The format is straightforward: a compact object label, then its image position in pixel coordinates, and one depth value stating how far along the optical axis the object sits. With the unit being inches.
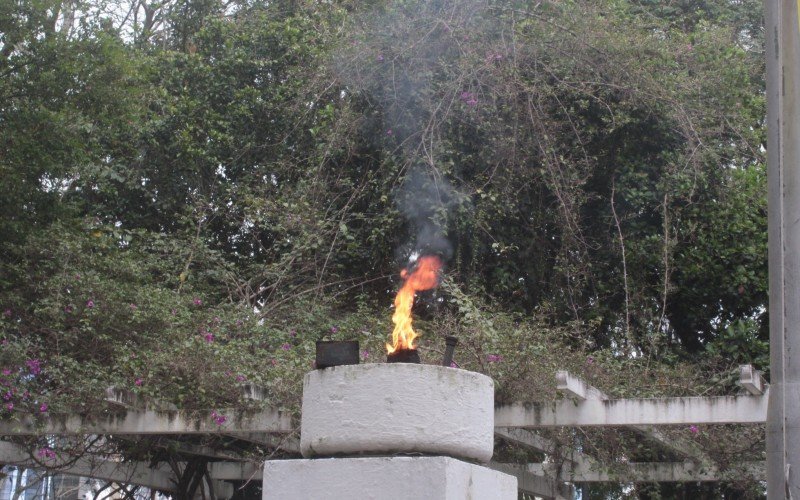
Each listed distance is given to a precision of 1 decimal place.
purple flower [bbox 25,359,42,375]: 304.3
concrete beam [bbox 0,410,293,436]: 281.9
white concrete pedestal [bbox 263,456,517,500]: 150.1
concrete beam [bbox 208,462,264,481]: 417.1
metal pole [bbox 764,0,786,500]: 174.6
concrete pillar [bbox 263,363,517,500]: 152.9
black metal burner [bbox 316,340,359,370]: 166.2
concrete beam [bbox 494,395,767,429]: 263.4
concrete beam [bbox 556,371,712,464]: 254.8
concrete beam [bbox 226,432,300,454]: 314.5
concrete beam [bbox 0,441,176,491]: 343.0
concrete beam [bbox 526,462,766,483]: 333.1
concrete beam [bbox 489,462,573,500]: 369.1
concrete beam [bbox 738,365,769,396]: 252.5
